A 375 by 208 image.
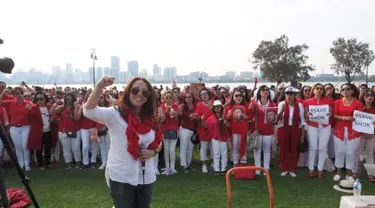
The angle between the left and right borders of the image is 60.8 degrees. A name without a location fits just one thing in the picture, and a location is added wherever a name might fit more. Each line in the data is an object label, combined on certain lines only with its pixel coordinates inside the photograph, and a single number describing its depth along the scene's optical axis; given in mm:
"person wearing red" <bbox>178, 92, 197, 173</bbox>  6832
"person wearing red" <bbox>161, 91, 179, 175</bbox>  6684
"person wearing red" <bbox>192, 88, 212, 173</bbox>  6652
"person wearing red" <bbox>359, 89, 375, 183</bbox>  6160
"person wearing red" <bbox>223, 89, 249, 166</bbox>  6469
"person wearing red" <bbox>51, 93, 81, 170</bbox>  7121
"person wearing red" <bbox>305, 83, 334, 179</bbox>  6246
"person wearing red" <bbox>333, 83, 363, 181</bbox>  5945
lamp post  30356
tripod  2240
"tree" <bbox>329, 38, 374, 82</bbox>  38219
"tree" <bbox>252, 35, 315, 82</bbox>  42875
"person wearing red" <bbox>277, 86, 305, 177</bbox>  6383
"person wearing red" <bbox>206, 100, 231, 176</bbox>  6566
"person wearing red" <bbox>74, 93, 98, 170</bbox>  7105
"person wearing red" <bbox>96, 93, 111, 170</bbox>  7066
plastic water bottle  4113
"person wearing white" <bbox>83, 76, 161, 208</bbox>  2770
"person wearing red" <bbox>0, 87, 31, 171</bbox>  6797
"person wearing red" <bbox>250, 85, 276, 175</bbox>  6516
